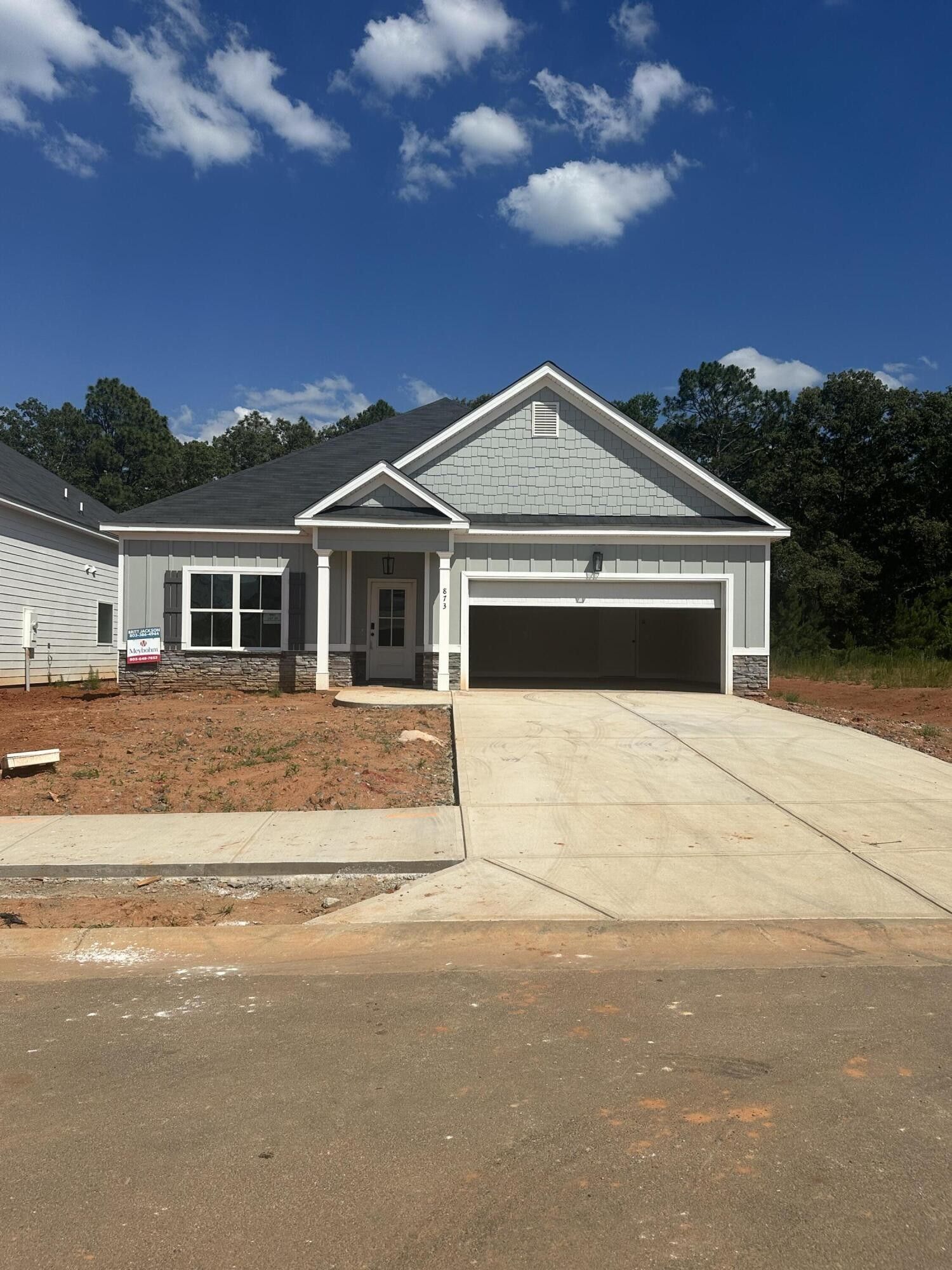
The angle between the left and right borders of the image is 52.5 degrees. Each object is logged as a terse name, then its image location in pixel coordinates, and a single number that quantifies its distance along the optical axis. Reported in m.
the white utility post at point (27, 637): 22.53
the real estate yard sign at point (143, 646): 18.72
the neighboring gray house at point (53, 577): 22.33
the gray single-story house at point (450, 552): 18.25
